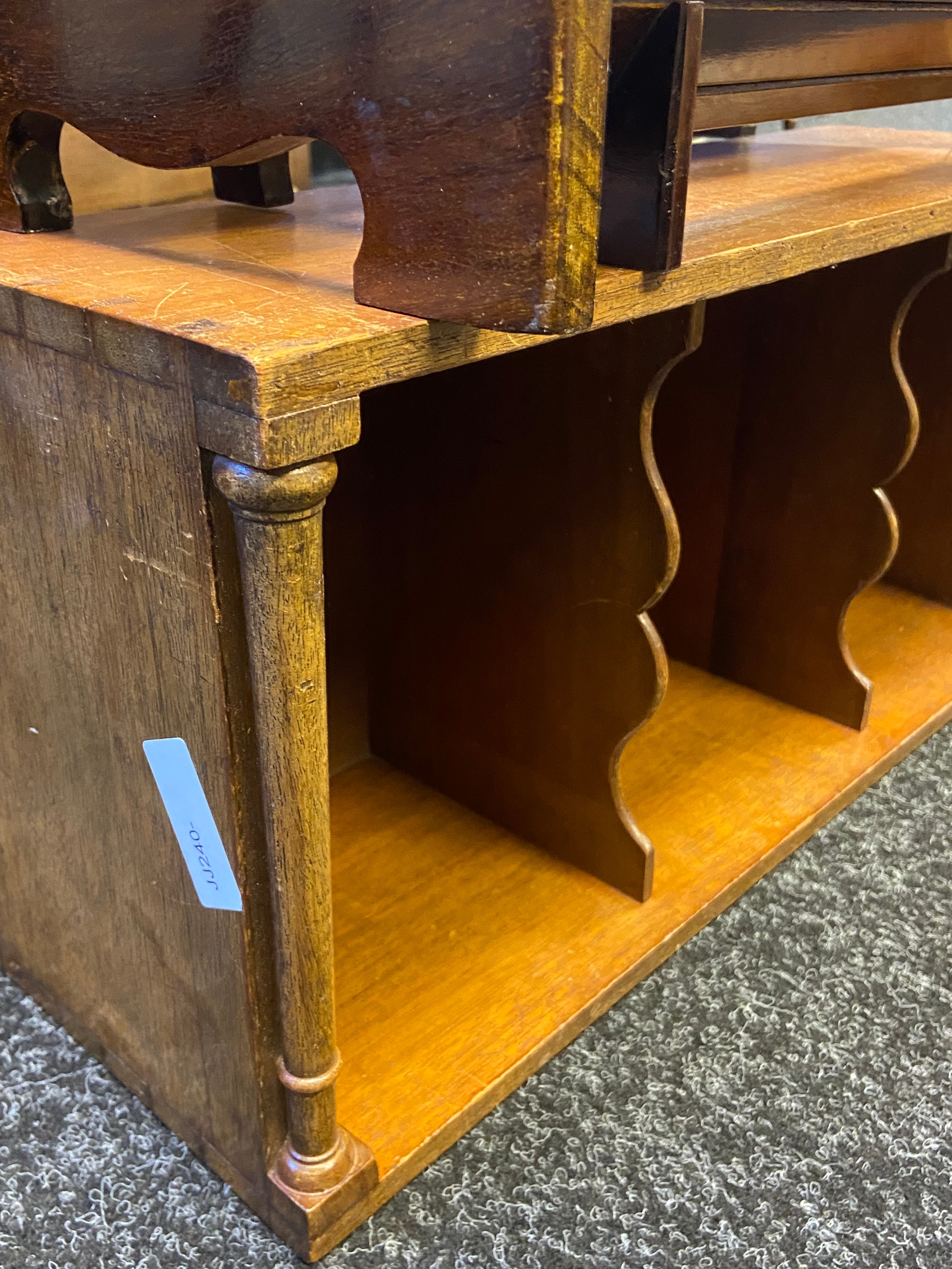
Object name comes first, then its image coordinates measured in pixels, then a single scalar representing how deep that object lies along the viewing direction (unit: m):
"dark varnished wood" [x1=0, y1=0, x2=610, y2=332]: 0.47
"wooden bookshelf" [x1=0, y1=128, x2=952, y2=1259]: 0.56
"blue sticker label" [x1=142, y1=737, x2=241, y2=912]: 0.63
